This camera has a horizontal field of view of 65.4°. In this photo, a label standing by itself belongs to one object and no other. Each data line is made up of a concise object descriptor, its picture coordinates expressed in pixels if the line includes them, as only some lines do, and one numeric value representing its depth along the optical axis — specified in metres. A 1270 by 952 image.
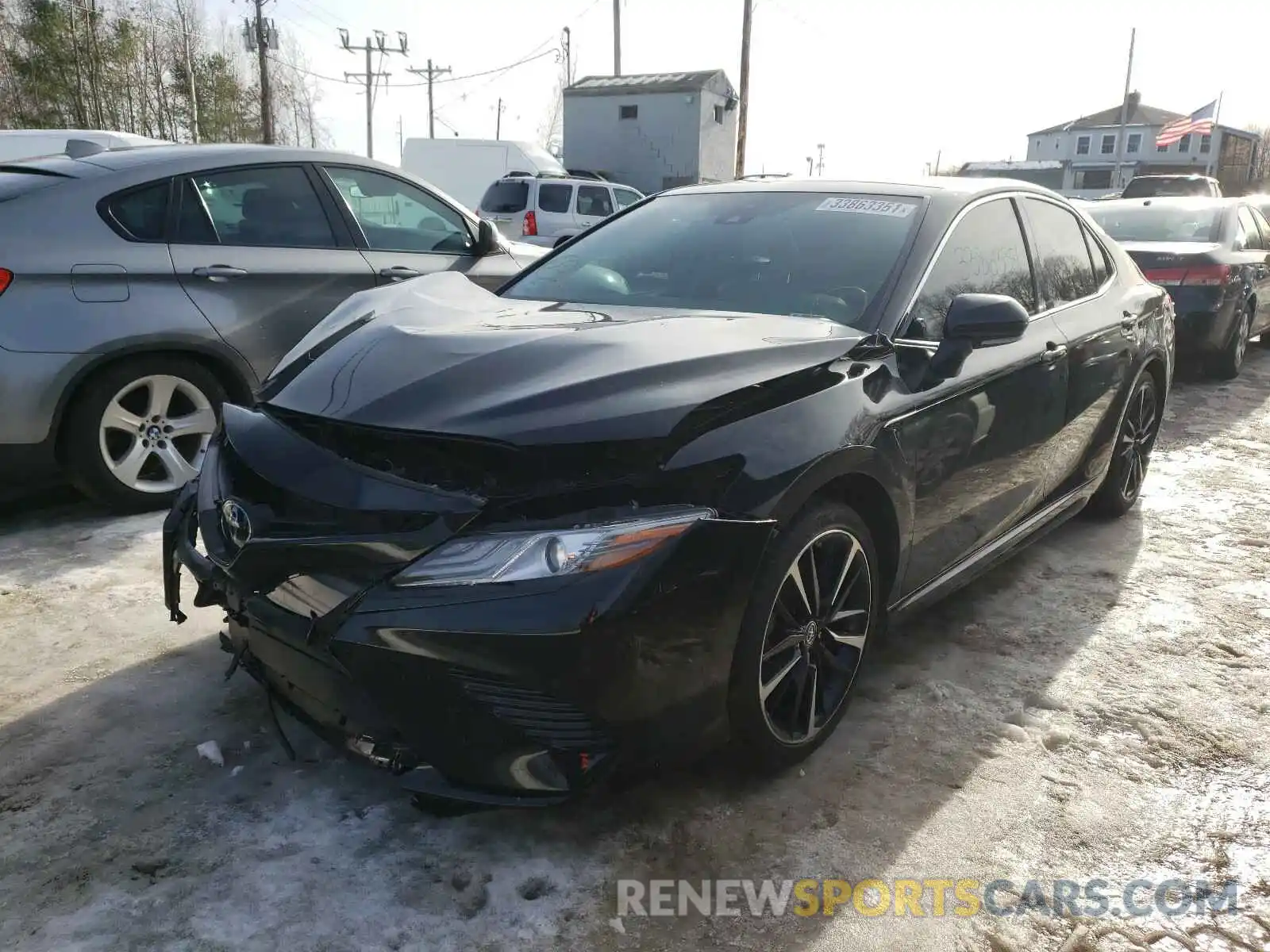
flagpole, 72.00
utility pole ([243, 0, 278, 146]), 31.20
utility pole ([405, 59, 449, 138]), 61.31
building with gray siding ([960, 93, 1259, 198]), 68.06
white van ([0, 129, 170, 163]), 10.21
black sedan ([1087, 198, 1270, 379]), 8.11
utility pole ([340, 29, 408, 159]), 54.44
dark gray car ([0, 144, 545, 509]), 3.98
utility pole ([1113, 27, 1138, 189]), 49.72
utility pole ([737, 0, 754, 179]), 29.05
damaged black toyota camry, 1.97
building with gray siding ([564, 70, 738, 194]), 35.56
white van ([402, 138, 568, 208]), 27.28
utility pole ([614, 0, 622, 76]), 38.78
